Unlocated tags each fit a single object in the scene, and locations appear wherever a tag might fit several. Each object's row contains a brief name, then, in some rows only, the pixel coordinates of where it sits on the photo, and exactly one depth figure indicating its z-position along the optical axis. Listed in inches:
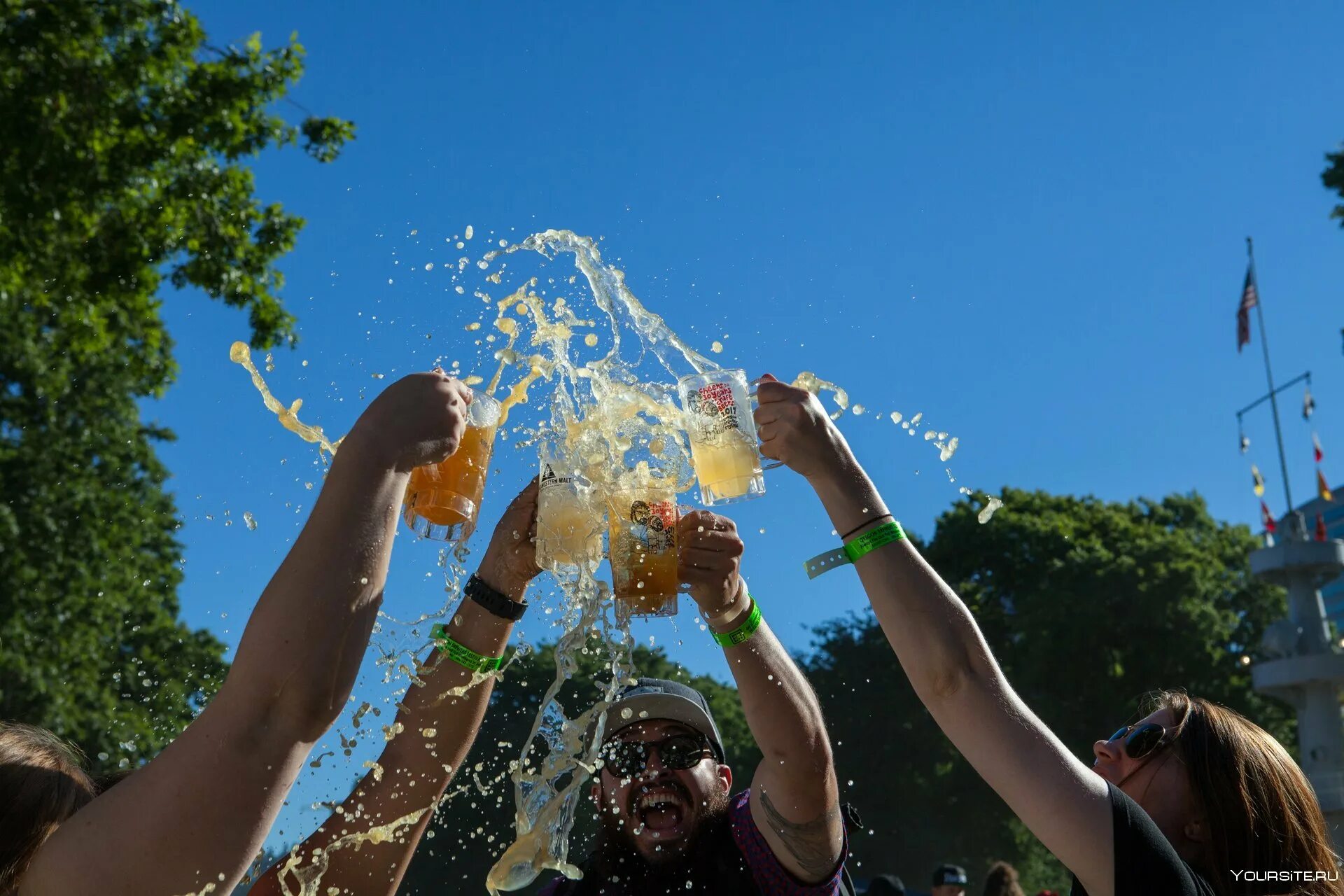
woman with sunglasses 83.1
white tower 967.6
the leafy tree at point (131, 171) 328.5
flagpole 1175.4
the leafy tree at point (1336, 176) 420.8
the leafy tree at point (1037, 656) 1098.7
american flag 1187.3
